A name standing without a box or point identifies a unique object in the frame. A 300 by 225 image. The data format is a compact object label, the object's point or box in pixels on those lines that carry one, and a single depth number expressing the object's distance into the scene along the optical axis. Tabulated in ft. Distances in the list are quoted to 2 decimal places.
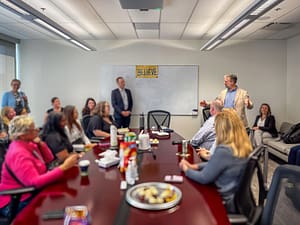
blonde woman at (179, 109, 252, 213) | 6.02
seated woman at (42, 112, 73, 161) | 8.89
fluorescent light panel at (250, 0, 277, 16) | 9.45
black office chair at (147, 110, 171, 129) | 18.51
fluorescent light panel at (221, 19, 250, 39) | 12.10
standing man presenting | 15.29
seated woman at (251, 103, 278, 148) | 19.22
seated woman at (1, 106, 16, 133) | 13.29
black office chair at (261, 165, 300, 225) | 5.24
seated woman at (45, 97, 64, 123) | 19.35
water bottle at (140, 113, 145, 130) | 16.67
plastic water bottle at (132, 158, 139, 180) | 6.45
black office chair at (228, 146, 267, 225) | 5.14
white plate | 4.91
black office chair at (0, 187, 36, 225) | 6.00
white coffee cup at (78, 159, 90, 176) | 6.92
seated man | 11.15
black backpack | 17.33
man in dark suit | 20.66
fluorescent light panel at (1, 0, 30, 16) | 10.18
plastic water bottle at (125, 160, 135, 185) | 6.36
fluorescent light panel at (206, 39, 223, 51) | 16.96
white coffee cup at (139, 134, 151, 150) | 9.91
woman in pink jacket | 6.21
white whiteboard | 21.84
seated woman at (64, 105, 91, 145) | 11.59
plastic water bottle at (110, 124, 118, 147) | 10.22
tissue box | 7.65
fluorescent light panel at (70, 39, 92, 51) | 17.02
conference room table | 4.58
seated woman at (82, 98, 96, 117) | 19.92
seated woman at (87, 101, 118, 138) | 13.53
